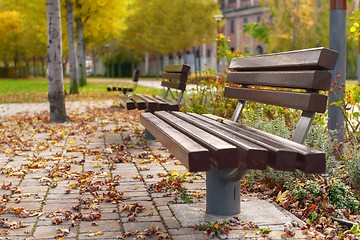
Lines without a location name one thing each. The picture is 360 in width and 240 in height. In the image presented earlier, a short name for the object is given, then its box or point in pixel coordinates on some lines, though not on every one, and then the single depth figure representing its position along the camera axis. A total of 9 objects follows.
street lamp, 37.56
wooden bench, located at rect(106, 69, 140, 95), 15.62
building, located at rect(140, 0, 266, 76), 66.56
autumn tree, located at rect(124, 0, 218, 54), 51.66
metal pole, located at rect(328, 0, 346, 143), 6.60
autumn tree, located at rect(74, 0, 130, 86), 27.20
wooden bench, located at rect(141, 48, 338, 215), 3.45
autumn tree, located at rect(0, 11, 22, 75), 59.59
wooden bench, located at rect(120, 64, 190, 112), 7.62
